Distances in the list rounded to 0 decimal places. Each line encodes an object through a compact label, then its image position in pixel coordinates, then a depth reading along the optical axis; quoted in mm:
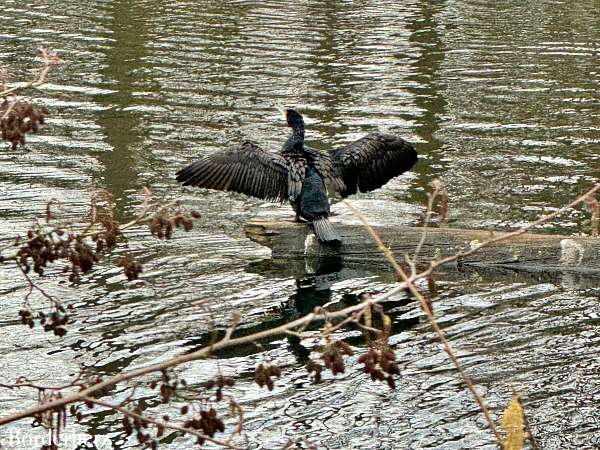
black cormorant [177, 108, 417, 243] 18656
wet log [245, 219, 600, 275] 17687
